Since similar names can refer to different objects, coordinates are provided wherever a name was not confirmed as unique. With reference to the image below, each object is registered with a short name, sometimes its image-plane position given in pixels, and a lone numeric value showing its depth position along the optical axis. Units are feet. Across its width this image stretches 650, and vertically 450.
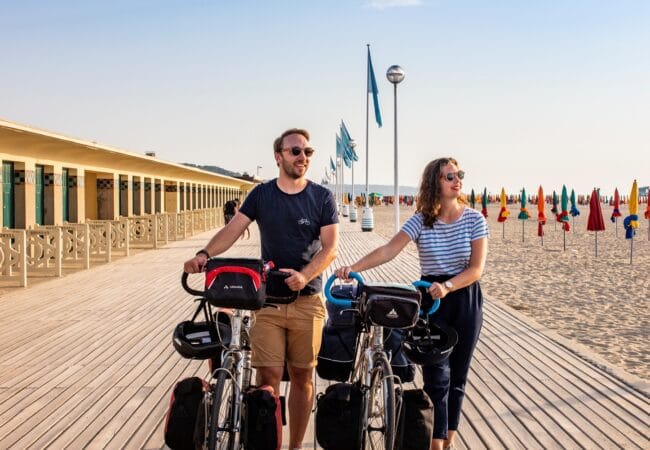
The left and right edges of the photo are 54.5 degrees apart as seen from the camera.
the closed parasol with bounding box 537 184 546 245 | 79.65
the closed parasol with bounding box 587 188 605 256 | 59.57
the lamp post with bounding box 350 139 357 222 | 131.46
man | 10.21
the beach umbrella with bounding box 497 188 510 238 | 84.50
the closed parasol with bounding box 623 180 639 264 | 55.16
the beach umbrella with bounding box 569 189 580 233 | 94.00
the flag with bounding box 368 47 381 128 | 73.93
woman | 10.65
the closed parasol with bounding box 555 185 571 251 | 72.11
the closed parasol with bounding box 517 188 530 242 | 85.96
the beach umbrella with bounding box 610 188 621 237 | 82.07
